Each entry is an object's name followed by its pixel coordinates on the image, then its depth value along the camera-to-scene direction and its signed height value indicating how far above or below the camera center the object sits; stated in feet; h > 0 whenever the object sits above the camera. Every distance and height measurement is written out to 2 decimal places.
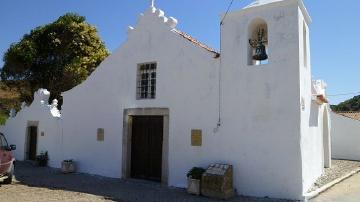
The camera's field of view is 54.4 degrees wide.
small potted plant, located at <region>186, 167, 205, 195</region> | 30.68 -4.33
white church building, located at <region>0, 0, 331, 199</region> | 29.55 +2.26
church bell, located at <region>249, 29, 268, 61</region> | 31.30 +7.45
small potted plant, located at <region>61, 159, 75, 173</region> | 43.70 -4.73
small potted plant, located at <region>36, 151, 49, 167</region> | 50.06 -4.58
